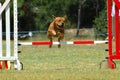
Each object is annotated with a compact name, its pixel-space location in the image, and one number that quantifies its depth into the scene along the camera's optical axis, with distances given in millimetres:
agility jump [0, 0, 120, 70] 14066
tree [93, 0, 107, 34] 70835
